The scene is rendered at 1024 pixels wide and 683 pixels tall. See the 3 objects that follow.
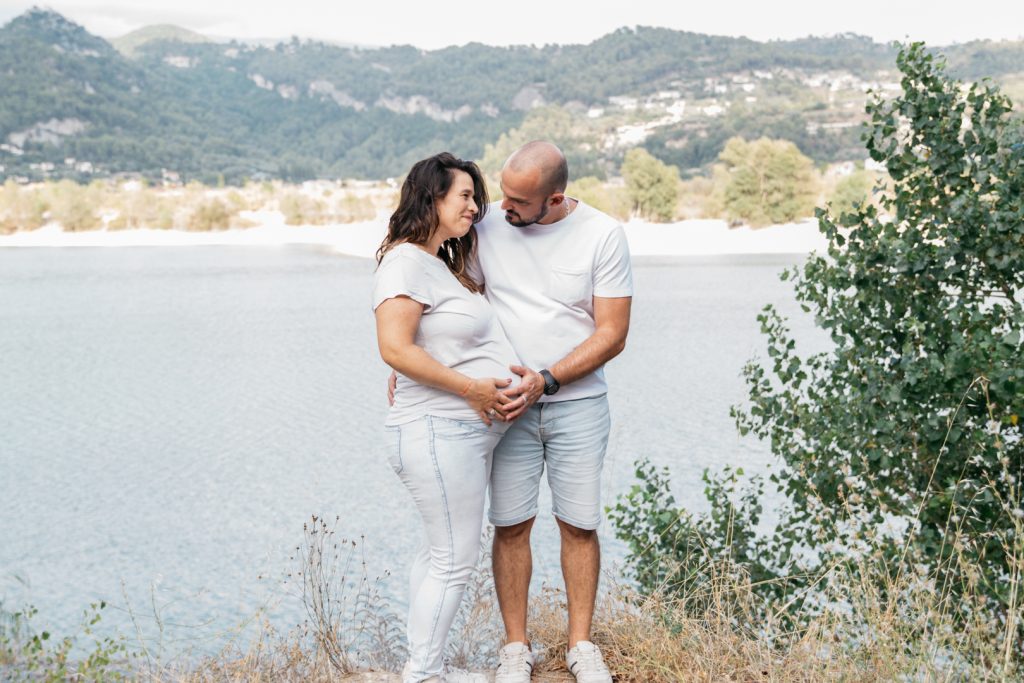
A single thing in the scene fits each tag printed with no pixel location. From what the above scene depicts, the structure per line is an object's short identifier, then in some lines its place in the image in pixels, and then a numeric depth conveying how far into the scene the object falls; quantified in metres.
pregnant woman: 2.32
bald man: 2.46
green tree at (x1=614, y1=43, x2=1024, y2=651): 3.38
